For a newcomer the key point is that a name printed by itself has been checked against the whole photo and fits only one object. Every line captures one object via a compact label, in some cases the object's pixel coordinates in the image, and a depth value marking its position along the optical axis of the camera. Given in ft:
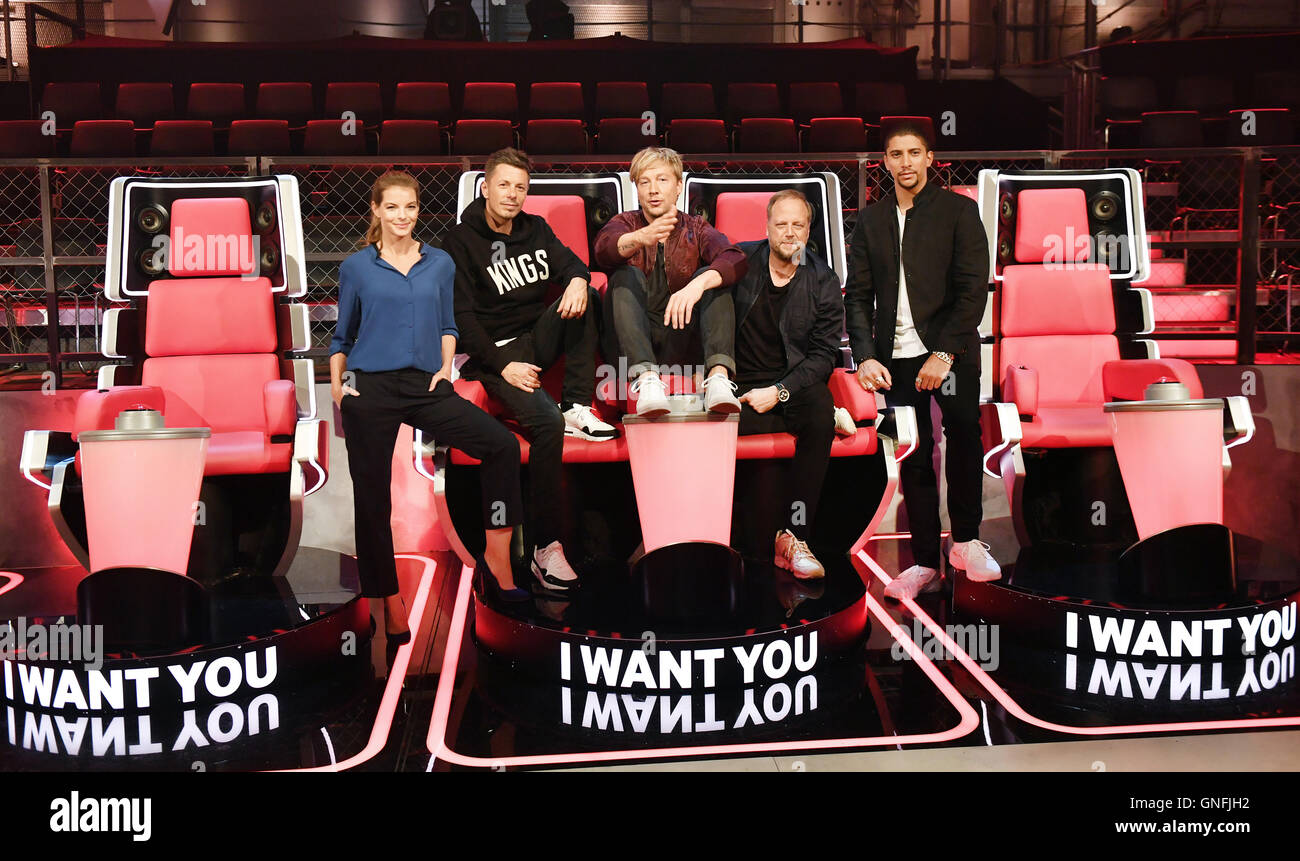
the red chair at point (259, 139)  23.03
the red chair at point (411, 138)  22.49
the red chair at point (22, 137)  22.39
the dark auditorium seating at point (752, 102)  26.68
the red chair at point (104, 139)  22.29
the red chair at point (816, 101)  27.02
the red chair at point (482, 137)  22.04
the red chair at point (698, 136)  23.07
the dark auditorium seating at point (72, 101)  25.72
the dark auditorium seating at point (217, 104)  25.95
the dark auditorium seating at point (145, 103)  25.91
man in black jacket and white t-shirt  10.14
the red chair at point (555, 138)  22.39
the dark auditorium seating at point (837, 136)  23.94
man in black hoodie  9.38
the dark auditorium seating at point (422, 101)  26.11
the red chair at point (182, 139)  22.66
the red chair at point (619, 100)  26.58
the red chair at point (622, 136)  23.02
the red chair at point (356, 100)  25.89
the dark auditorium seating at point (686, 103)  26.66
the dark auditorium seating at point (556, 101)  26.00
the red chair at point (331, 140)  22.24
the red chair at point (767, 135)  23.73
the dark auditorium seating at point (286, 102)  26.37
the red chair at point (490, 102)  25.91
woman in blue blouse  8.98
